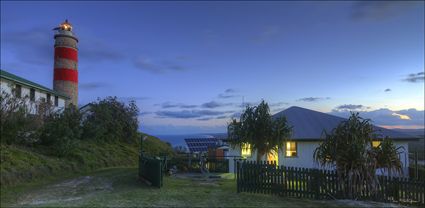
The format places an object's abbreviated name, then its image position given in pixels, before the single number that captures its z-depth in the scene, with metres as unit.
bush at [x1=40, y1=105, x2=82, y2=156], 23.61
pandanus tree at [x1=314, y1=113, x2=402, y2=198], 12.62
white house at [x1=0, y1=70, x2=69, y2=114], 28.17
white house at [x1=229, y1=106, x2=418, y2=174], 23.17
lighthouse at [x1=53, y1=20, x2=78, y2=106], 40.62
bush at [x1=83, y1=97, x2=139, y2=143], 32.81
